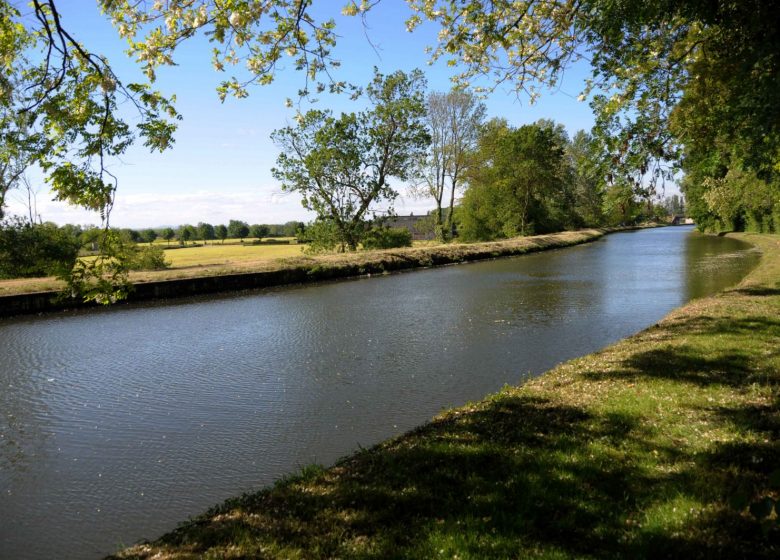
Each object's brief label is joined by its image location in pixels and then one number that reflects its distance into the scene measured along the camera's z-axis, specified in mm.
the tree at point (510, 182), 60531
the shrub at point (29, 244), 27797
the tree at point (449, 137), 57719
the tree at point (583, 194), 91625
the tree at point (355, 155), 41844
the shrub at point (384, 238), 44406
